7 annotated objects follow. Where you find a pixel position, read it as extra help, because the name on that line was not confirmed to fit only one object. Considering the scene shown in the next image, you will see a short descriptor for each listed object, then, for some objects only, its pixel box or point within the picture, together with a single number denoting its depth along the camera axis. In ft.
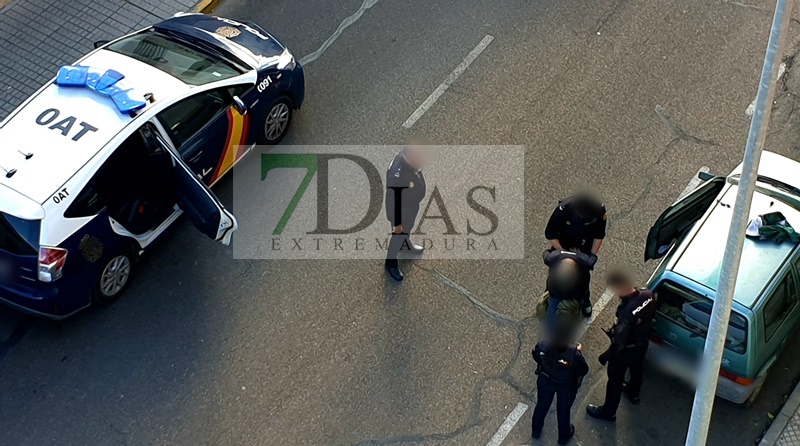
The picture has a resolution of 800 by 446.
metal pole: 39.81
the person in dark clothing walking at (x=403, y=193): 62.80
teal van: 56.65
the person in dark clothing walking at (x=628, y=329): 54.90
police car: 61.31
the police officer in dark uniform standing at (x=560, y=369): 53.06
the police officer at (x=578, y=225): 60.18
